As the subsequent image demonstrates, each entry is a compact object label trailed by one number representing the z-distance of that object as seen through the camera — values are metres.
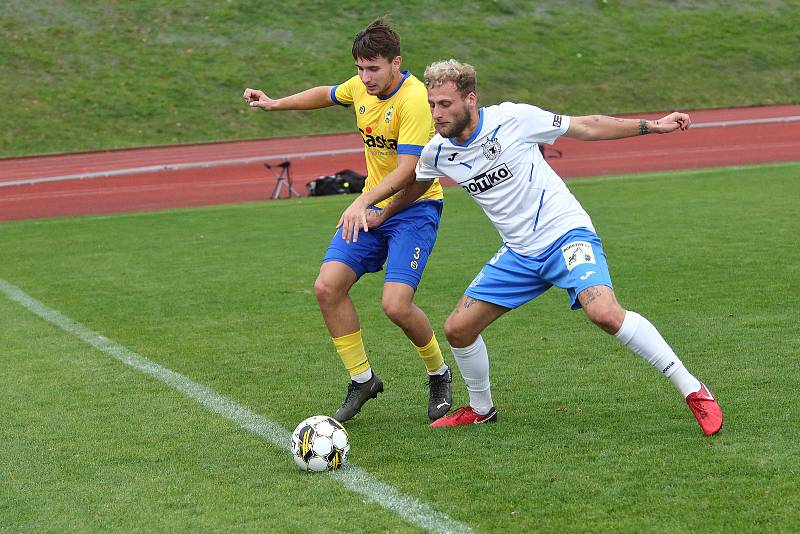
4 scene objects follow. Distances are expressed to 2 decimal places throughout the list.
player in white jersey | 10.84
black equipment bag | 40.03
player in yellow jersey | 11.87
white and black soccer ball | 10.37
